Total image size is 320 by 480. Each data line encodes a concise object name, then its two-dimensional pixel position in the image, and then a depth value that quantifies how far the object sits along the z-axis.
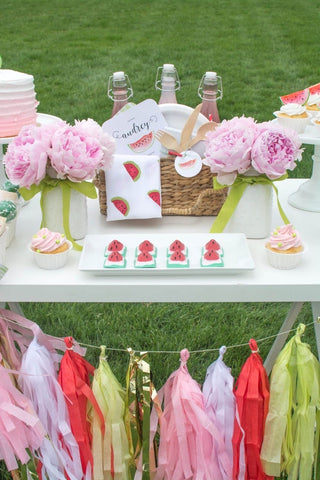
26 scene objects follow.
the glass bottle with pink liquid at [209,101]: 1.65
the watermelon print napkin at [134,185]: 1.59
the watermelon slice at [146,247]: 1.41
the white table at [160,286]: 1.33
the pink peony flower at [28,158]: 1.40
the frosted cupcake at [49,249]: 1.38
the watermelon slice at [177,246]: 1.42
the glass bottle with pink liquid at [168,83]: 1.63
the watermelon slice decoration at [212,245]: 1.41
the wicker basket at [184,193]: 1.61
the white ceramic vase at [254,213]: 1.48
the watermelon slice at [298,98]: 1.76
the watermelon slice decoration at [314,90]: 1.90
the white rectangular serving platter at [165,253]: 1.35
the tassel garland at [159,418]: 1.37
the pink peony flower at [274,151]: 1.42
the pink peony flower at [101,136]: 1.45
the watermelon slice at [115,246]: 1.41
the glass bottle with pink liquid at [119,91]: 1.62
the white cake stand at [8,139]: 1.63
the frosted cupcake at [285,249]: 1.38
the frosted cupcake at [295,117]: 1.69
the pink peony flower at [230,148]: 1.42
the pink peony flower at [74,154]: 1.39
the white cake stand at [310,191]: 1.71
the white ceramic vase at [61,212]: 1.48
